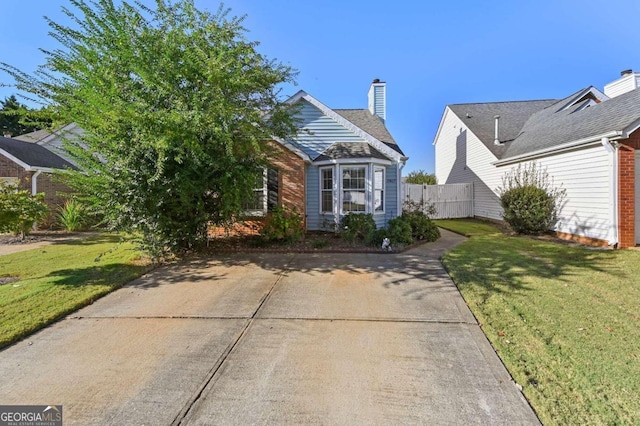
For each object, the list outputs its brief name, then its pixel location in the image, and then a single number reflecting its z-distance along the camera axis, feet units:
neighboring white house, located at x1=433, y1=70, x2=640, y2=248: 28.14
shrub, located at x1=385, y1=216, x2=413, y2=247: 31.37
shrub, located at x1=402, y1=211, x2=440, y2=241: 35.35
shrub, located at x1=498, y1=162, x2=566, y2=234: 36.65
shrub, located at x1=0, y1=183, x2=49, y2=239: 23.77
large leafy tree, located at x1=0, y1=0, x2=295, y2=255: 20.86
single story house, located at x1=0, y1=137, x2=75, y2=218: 45.11
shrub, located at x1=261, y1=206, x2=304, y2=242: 31.14
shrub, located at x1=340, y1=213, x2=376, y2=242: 31.84
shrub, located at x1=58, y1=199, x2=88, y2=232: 43.86
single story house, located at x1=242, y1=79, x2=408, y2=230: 34.94
